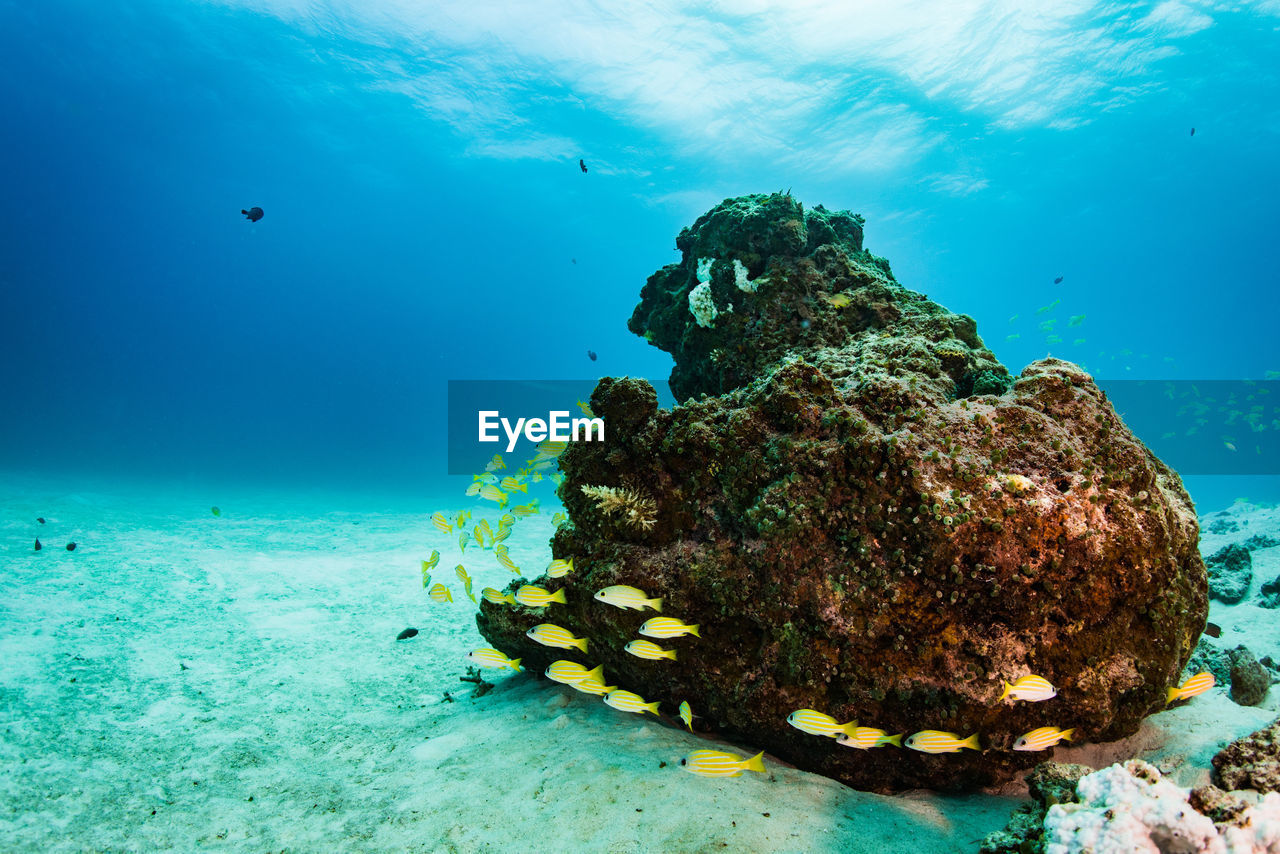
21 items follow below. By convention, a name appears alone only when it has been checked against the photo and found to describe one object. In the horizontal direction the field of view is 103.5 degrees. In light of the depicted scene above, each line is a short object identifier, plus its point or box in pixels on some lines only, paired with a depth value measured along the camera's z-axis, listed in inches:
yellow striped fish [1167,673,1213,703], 129.2
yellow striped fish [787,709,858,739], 117.0
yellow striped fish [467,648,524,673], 172.6
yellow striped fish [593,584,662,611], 142.3
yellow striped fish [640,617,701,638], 136.6
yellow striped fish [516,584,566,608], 164.4
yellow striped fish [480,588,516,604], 189.0
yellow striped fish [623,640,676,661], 141.3
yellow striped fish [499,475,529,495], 261.7
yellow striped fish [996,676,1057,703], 110.6
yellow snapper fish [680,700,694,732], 143.7
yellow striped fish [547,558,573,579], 171.6
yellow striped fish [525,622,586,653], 159.2
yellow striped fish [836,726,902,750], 117.0
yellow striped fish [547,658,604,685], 151.6
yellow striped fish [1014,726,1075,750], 114.8
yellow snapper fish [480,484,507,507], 261.4
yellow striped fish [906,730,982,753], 116.3
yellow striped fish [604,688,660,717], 137.3
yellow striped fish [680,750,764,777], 119.2
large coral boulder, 122.8
